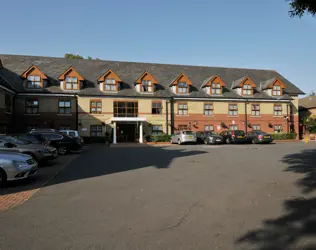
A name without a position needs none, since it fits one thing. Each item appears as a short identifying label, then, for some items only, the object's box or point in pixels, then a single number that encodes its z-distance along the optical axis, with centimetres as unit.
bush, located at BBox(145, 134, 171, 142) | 3067
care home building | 3095
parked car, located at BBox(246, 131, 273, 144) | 2816
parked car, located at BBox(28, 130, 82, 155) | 1760
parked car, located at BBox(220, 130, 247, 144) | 2873
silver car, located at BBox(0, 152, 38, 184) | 796
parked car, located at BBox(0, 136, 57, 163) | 1145
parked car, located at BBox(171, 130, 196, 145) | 2814
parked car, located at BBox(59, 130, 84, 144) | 2223
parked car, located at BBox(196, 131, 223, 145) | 2831
